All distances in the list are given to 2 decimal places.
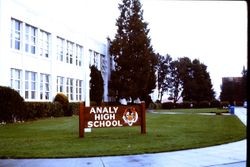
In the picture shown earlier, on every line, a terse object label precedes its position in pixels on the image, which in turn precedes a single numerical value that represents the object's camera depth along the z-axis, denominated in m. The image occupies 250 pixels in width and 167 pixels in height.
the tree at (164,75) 77.83
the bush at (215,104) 71.86
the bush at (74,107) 32.27
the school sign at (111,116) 13.04
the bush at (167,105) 66.33
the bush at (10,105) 20.97
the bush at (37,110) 24.34
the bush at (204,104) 71.80
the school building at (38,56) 23.91
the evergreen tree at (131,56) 47.19
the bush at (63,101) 30.78
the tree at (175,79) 78.80
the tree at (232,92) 85.72
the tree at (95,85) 37.50
